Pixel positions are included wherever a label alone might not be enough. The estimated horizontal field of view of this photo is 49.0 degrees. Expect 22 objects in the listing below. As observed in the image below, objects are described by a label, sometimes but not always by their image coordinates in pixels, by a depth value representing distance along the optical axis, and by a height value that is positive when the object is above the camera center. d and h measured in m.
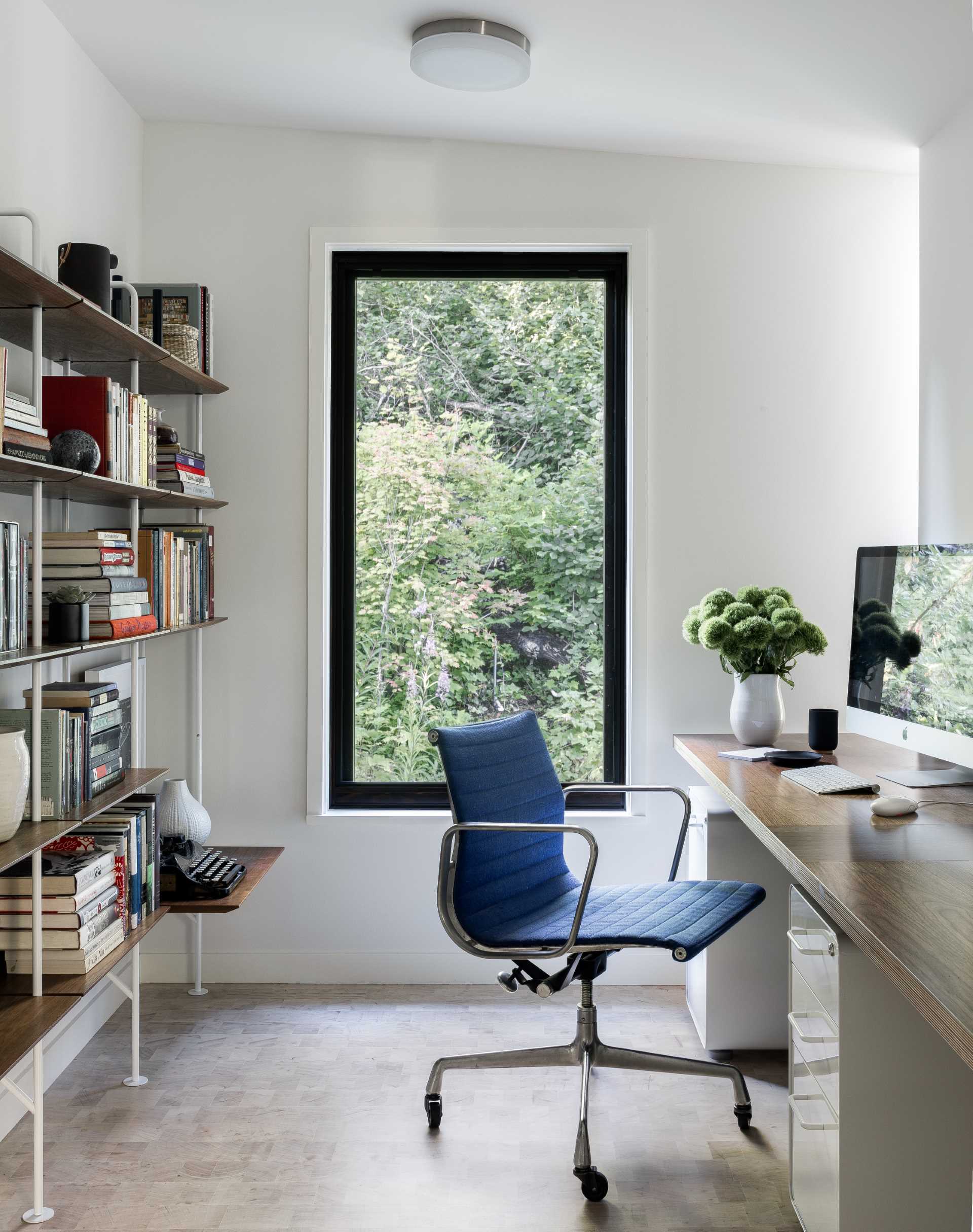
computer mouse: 2.20 -0.47
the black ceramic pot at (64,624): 2.28 -0.11
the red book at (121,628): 2.52 -0.14
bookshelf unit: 2.01 +0.17
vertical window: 3.58 +0.33
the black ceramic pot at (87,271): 2.53 +0.71
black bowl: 2.85 -0.49
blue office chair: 2.35 -0.78
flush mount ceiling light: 2.69 +1.34
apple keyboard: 2.46 -0.49
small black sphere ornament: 2.36 +0.27
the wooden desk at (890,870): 1.32 -0.50
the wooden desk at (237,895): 2.85 -0.89
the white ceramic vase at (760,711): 3.09 -0.39
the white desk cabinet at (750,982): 2.85 -1.09
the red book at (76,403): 2.49 +0.39
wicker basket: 3.14 +0.68
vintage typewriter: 2.91 -0.84
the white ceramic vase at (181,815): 3.15 -0.72
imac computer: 2.32 -0.18
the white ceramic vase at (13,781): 2.04 -0.41
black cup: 3.02 -0.44
